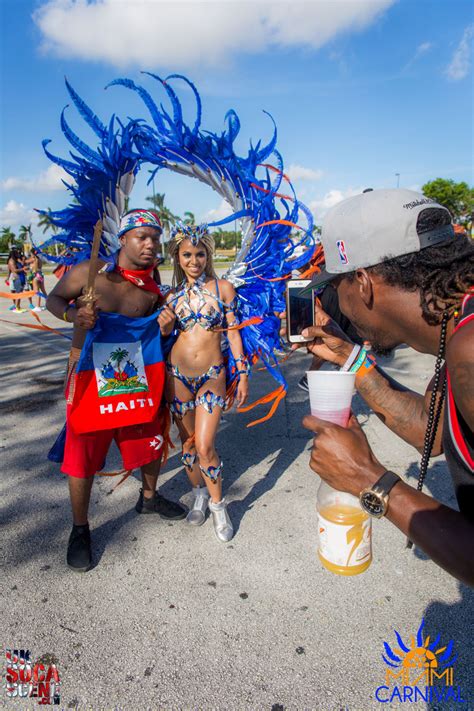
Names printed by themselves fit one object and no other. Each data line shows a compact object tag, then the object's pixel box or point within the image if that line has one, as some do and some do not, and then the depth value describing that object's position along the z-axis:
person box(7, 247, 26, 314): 14.44
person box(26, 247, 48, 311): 11.31
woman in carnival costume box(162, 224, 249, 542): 3.14
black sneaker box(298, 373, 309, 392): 5.63
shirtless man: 2.83
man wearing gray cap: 1.37
